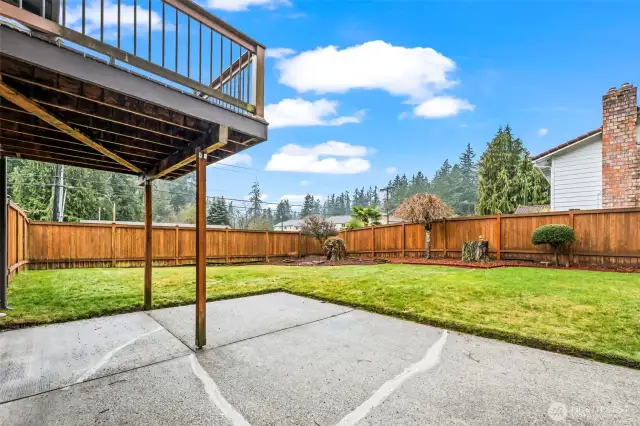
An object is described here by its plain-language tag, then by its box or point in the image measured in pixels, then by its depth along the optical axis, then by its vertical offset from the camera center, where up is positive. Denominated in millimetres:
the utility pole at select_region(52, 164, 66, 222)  13672 +968
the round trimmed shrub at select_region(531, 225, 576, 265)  6789 -444
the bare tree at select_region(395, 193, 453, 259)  9711 +214
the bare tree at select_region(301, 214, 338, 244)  13461 -471
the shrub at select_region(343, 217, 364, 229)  16891 -420
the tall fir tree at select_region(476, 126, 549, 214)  22625 +2825
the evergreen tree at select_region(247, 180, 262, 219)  47594 +3920
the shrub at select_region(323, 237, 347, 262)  12180 -1330
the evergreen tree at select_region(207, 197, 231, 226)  31625 +286
